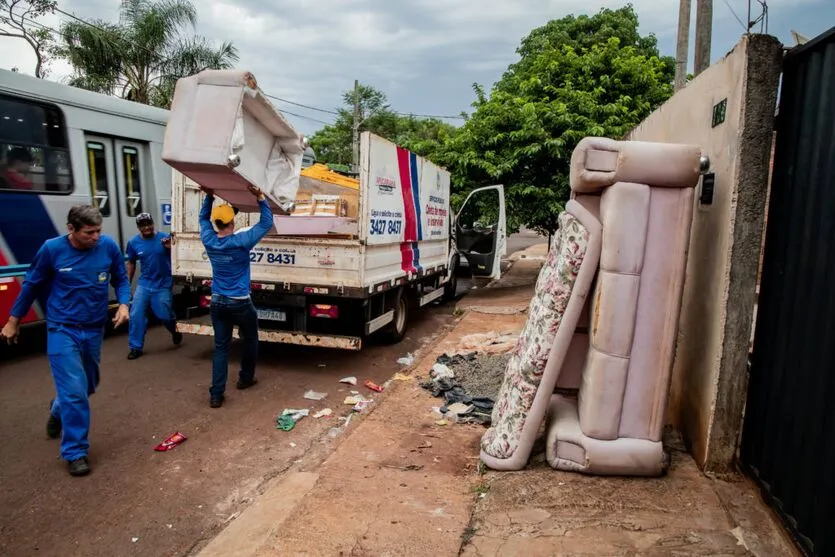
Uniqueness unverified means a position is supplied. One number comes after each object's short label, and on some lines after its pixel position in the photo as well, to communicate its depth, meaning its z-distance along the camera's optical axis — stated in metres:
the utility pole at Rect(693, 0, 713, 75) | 8.98
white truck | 6.19
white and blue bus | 6.39
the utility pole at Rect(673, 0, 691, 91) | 10.50
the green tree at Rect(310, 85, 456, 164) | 31.66
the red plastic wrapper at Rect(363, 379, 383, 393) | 5.88
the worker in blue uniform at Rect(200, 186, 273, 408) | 5.12
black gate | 2.38
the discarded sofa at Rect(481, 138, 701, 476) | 3.01
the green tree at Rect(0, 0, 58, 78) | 15.46
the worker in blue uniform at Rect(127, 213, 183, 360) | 6.68
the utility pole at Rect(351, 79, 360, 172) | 29.20
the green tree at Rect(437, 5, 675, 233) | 11.37
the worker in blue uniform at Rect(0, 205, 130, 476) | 3.84
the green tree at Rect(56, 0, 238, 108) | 16.34
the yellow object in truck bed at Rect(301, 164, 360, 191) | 7.38
